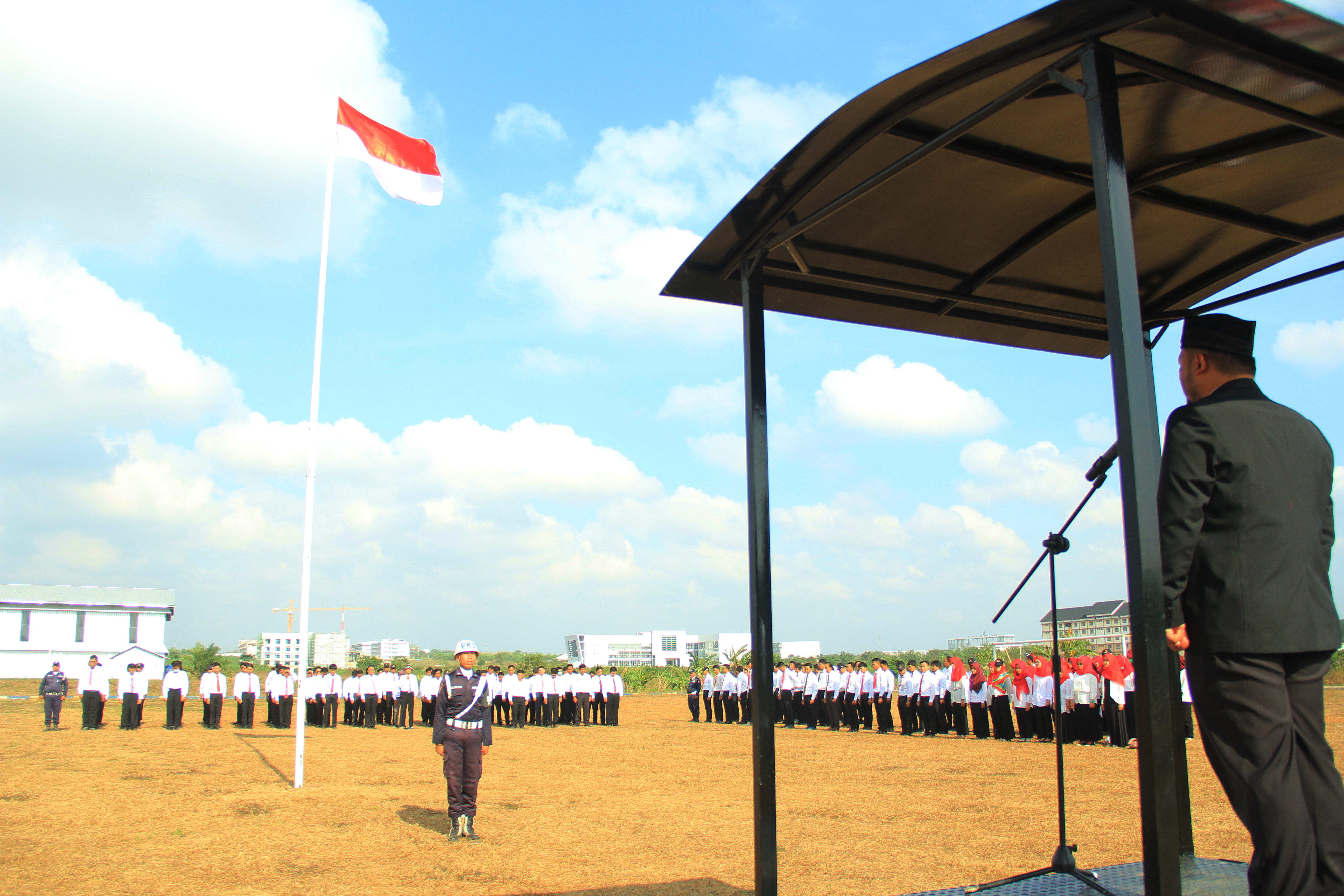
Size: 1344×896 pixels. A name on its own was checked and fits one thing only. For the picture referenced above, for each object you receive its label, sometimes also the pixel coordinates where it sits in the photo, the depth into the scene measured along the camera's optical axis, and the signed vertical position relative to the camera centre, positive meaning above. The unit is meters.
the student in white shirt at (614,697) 27.72 -3.21
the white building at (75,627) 60.88 -2.19
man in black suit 2.50 -0.06
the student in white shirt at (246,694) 25.86 -2.86
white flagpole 11.44 +0.98
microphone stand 4.18 -1.02
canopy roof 2.93 +1.85
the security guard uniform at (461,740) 8.99 -1.48
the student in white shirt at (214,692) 25.05 -2.71
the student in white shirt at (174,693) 24.88 -2.73
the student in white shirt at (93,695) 24.56 -2.73
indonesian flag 12.59 +6.47
